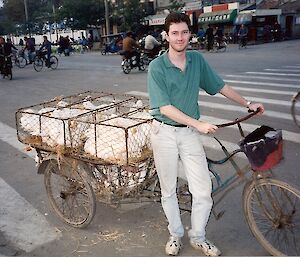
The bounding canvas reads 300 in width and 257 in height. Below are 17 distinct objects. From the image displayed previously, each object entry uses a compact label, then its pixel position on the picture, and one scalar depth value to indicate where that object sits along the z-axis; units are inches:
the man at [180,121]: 120.8
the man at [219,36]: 999.0
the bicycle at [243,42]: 1078.5
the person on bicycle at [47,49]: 813.2
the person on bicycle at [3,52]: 659.4
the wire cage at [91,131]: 141.7
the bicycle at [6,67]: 658.6
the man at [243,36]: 1079.6
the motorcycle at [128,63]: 653.3
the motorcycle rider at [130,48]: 664.4
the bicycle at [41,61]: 809.5
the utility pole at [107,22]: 1382.6
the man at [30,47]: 903.7
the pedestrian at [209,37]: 988.0
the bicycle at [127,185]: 125.1
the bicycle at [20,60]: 930.1
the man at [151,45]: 718.5
